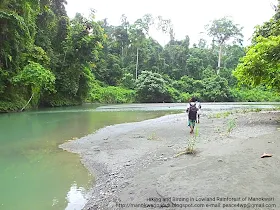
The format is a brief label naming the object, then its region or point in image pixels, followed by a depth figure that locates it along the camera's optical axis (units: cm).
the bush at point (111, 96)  3718
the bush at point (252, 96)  4318
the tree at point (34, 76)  2017
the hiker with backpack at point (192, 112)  958
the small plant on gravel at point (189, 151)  614
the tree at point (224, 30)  4903
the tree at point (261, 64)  935
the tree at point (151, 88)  3671
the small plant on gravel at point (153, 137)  925
